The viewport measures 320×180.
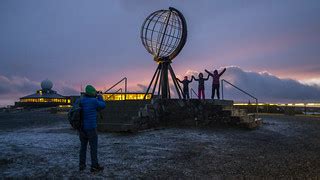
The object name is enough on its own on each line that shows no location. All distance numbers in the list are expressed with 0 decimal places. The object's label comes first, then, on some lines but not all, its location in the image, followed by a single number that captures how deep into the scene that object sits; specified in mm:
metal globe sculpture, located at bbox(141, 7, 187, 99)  17656
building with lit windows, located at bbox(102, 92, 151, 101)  22184
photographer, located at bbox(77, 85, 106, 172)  6289
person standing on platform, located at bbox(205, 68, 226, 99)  16891
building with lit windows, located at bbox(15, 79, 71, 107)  73344
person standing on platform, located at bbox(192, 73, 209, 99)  17359
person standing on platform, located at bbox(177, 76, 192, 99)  18219
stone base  15210
